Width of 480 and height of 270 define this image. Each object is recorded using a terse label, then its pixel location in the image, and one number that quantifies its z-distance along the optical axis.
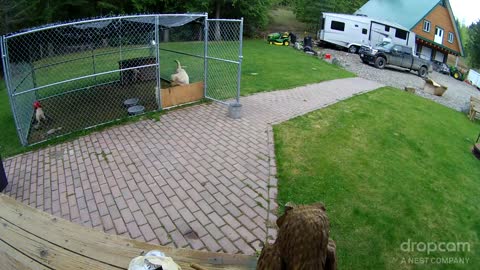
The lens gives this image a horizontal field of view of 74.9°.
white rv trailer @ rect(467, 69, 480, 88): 22.85
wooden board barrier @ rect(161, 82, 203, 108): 8.12
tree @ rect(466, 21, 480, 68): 34.97
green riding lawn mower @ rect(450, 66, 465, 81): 24.20
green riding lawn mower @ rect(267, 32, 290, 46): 25.67
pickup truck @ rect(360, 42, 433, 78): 19.27
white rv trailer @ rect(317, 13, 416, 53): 24.00
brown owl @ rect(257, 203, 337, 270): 1.51
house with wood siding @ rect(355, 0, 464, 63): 25.39
